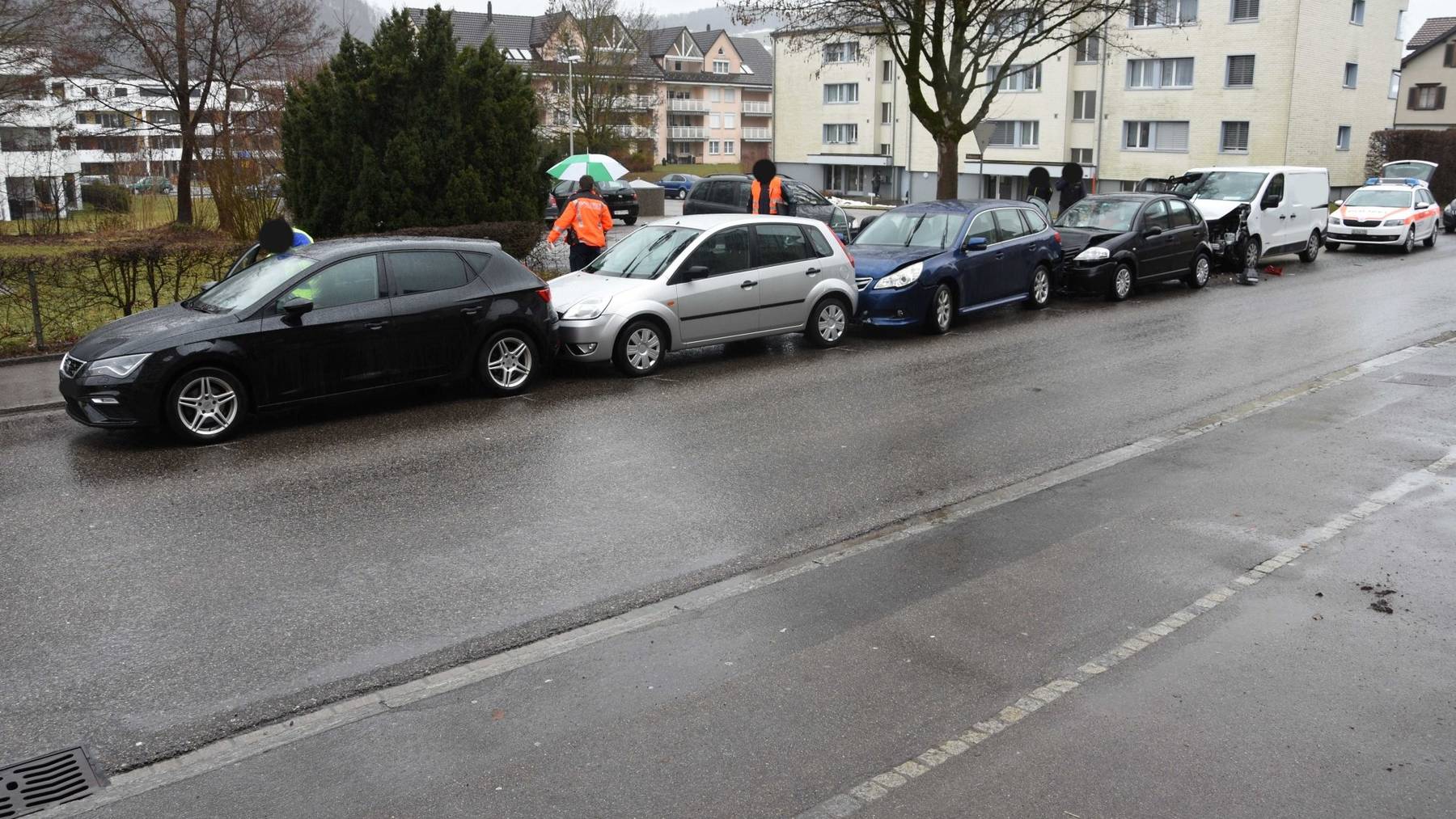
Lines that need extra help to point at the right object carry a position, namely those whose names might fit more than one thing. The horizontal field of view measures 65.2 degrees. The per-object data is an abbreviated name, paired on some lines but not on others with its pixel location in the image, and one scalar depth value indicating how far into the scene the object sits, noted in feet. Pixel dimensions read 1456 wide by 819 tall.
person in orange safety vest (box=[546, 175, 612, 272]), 49.44
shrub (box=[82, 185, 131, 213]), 107.54
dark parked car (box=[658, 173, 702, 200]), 205.77
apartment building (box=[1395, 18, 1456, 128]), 214.07
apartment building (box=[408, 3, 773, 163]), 254.47
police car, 83.41
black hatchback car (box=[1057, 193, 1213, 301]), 58.08
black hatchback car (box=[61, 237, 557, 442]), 29.25
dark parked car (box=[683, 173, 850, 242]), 80.74
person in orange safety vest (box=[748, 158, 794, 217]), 62.69
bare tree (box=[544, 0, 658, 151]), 204.54
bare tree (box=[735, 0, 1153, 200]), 76.13
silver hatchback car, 38.52
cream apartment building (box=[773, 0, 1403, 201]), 147.54
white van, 69.10
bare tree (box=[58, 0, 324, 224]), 117.60
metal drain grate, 13.48
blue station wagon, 47.11
